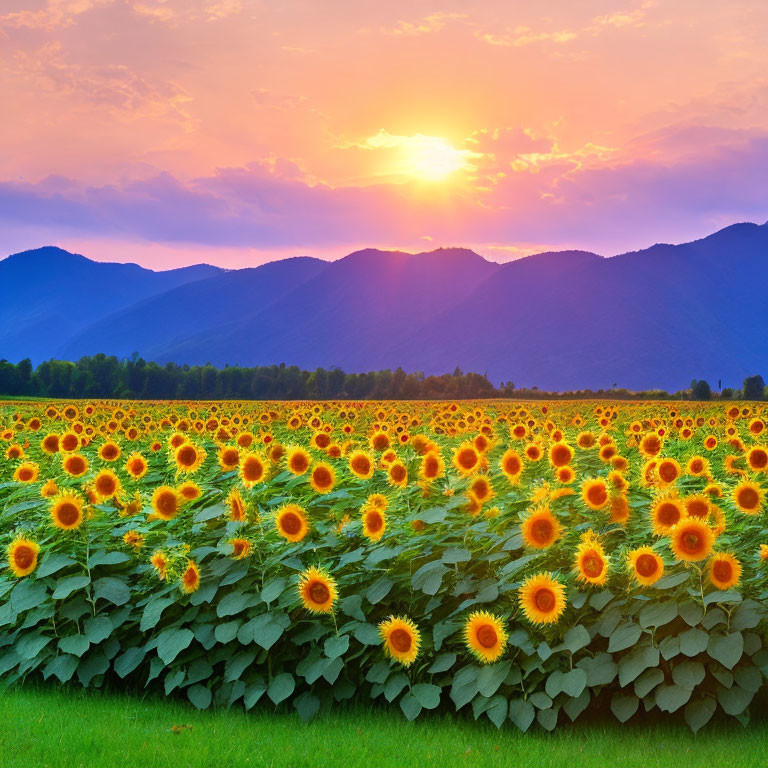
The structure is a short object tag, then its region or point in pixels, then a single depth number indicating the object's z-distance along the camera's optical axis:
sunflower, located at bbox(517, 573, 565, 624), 5.80
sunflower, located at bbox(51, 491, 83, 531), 7.13
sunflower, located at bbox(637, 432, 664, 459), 9.05
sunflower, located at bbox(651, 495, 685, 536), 6.13
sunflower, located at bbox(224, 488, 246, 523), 6.89
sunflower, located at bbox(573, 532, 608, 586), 5.81
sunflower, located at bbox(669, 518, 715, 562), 5.78
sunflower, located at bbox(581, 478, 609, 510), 6.69
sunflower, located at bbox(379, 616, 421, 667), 6.05
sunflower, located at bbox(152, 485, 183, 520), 7.11
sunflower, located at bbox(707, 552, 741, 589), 5.82
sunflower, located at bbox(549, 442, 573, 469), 7.61
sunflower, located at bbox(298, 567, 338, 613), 6.11
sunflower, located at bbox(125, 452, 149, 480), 8.37
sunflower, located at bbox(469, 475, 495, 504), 6.89
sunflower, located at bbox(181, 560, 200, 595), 6.62
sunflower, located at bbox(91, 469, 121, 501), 7.55
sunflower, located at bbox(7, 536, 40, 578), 7.00
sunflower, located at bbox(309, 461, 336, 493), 7.10
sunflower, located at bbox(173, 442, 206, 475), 8.28
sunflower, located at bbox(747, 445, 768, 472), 7.71
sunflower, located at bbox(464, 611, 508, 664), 5.86
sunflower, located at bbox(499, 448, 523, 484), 7.42
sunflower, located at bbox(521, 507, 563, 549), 6.19
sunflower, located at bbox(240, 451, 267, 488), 7.21
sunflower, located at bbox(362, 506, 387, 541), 6.47
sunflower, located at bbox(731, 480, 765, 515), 6.61
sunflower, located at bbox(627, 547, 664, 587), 5.79
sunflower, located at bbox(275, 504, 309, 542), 6.51
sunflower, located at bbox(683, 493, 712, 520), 6.19
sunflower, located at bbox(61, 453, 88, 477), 8.18
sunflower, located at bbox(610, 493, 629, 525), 6.75
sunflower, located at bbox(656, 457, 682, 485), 7.25
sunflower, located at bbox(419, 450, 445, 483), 7.15
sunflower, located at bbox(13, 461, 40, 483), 8.39
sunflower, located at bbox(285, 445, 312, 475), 7.36
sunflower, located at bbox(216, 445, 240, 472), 7.84
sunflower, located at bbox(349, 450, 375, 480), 7.40
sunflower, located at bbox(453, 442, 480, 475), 7.40
